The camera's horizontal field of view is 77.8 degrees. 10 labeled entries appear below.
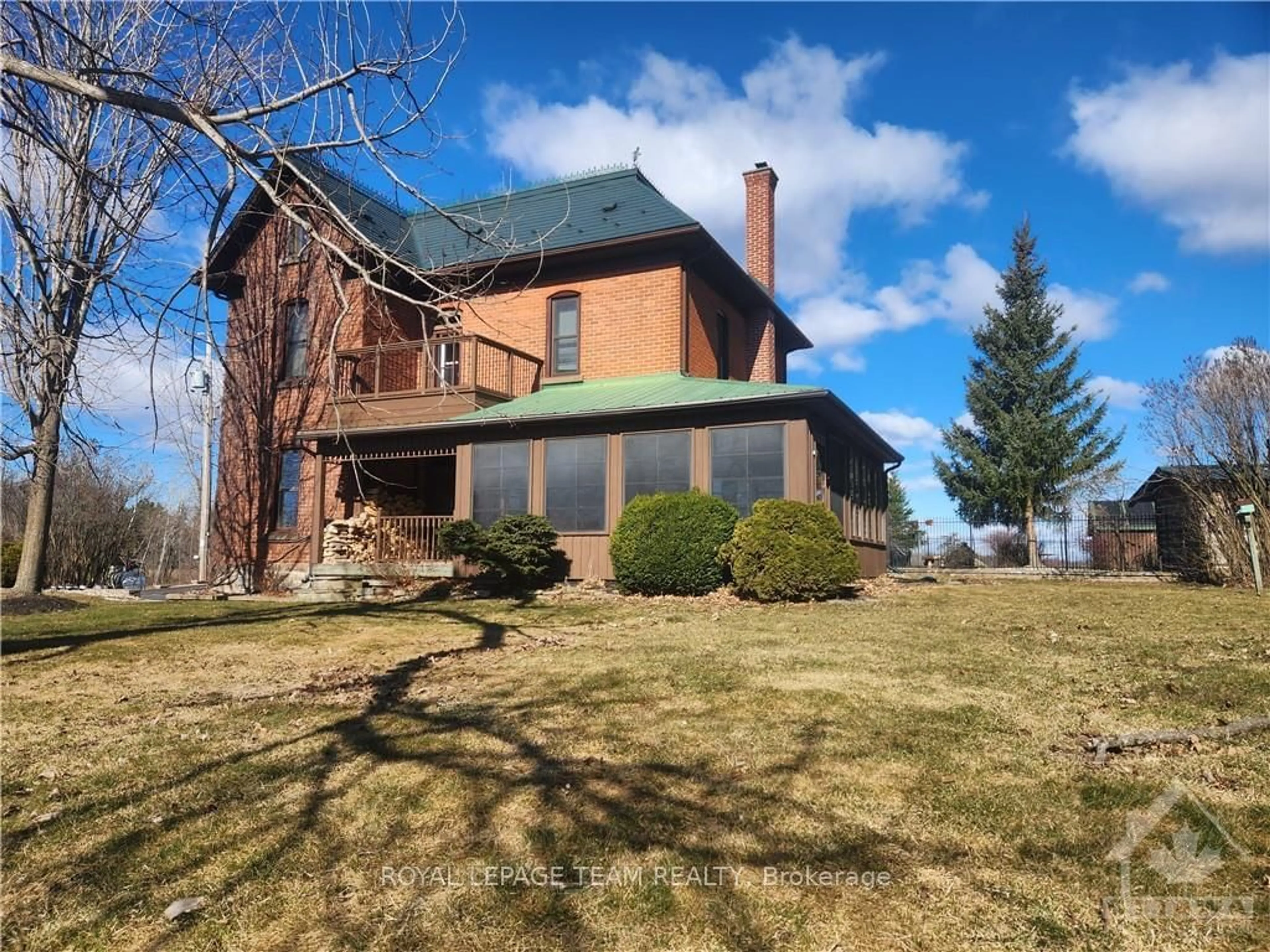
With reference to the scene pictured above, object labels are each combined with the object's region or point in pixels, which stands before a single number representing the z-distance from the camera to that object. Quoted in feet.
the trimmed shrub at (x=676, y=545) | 40.57
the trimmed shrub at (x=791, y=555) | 37.09
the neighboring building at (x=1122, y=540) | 82.02
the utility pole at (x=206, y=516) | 66.59
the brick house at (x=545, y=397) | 46.34
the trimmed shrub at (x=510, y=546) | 44.98
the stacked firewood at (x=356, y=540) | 56.08
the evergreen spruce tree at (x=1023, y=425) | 102.42
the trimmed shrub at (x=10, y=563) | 69.46
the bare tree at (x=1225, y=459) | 52.85
